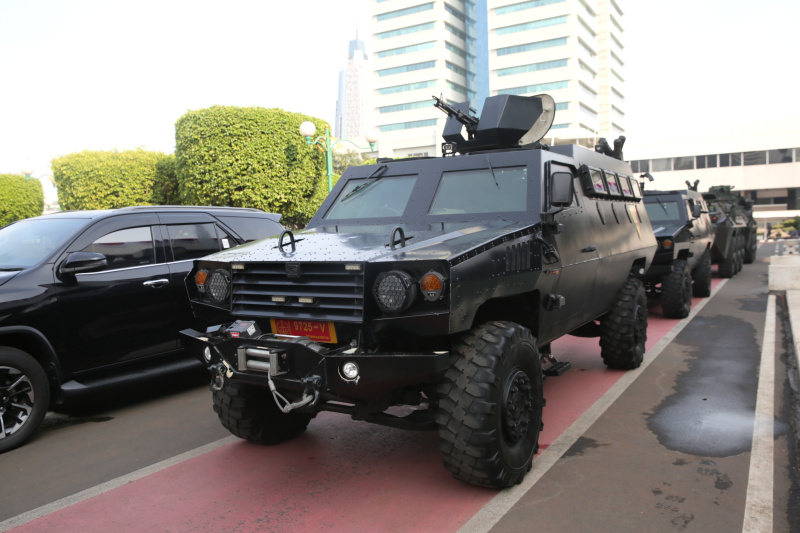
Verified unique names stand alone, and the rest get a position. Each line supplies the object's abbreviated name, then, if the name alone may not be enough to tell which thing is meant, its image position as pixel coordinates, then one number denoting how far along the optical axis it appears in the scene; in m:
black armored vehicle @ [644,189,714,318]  9.94
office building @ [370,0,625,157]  78.06
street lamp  16.16
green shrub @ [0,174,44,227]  25.05
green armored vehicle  15.20
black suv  5.07
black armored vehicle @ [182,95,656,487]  3.54
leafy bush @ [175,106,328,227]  18.80
